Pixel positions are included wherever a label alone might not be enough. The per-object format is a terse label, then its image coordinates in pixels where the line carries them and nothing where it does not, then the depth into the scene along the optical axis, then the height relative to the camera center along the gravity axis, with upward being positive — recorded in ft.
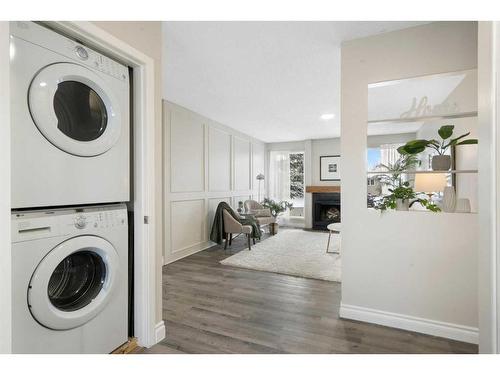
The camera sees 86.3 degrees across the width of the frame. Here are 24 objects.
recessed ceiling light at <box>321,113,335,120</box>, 14.89 +3.93
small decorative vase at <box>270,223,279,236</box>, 19.83 -3.27
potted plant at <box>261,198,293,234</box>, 19.93 -1.84
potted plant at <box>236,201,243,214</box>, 19.65 -1.68
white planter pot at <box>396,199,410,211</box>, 6.87 -0.54
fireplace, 22.15 -2.09
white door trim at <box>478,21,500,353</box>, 3.14 -0.01
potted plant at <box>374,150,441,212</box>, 6.88 -0.13
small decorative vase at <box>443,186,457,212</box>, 6.42 -0.37
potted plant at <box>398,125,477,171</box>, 6.57 +0.91
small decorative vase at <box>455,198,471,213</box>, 6.37 -0.53
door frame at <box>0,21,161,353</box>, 5.75 -0.30
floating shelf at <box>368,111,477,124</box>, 6.40 +1.67
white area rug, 11.34 -3.68
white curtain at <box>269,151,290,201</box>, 25.05 +0.83
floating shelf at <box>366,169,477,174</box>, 6.15 +0.31
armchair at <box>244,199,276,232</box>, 18.55 -2.03
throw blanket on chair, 15.48 -2.21
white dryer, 3.89 +1.09
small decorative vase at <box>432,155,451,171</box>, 6.66 +0.55
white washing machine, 3.94 -1.64
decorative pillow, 19.74 -2.05
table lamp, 6.98 +0.05
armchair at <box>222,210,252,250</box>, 14.90 -2.36
